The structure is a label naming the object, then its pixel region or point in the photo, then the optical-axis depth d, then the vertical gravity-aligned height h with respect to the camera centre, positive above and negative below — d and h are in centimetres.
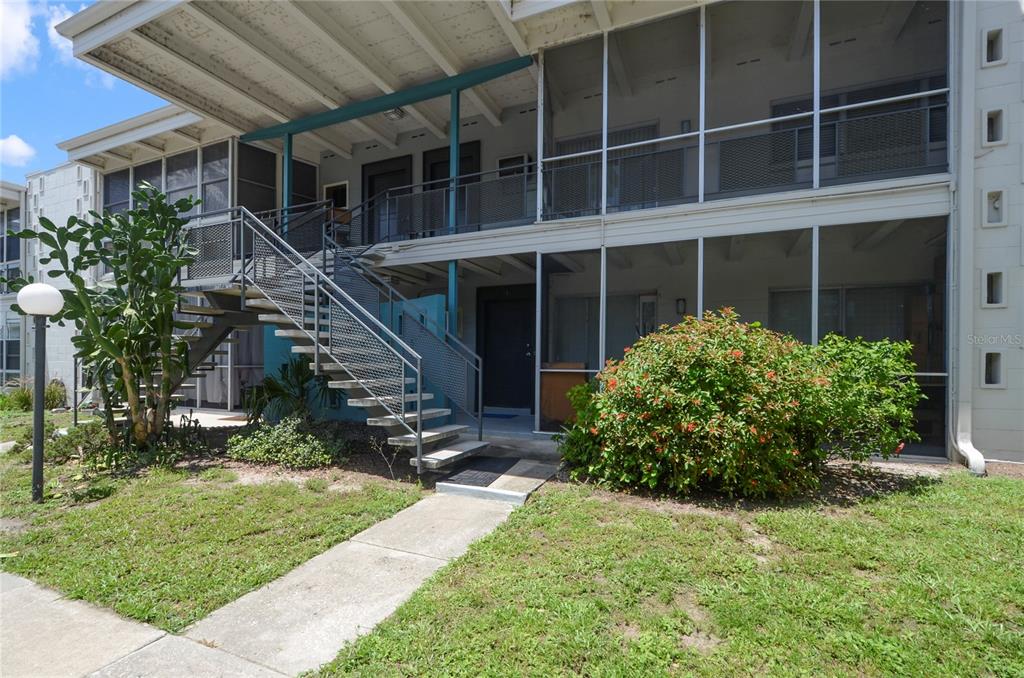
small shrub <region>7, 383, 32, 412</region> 1128 -150
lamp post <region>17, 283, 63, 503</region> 479 +2
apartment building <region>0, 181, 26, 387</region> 1443 +105
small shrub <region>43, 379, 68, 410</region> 1184 -149
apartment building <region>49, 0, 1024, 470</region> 592 +251
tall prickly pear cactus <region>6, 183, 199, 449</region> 603 +37
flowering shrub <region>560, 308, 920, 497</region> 442 -68
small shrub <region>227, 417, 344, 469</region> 603 -143
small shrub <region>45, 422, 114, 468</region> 643 -150
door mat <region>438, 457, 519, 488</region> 529 -156
